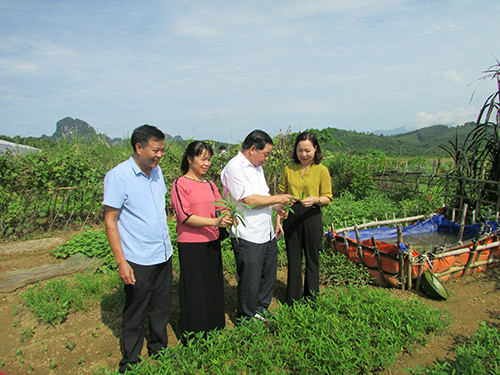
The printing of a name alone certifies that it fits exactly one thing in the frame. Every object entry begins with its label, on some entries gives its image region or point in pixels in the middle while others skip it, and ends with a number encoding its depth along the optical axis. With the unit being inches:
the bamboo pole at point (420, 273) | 133.7
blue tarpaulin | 185.5
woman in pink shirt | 93.6
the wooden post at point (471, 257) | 145.4
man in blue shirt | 82.2
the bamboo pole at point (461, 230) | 148.9
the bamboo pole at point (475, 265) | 144.2
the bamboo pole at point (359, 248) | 143.0
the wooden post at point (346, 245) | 148.5
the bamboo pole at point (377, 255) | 136.8
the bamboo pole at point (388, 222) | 175.8
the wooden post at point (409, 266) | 130.5
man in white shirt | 100.2
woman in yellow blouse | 117.3
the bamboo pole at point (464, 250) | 139.5
